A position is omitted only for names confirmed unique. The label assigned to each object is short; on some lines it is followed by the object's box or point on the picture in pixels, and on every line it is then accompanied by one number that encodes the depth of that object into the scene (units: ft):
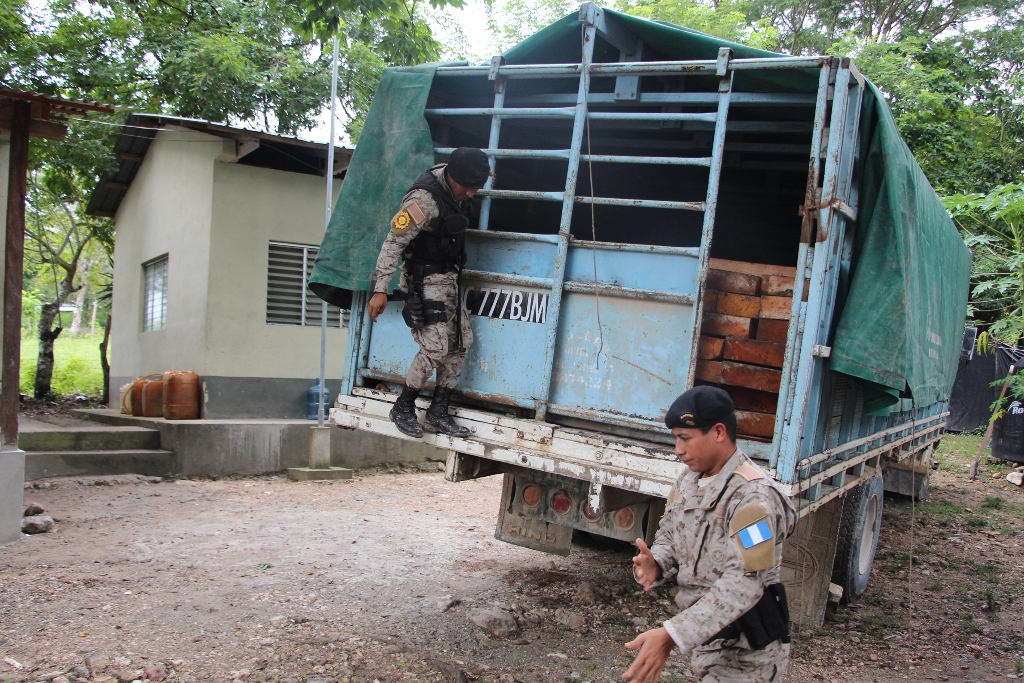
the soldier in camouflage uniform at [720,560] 6.50
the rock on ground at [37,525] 18.70
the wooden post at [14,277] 18.04
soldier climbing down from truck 12.36
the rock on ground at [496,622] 13.30
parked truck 11.11
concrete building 29.25
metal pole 26.73
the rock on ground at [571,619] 13.92
